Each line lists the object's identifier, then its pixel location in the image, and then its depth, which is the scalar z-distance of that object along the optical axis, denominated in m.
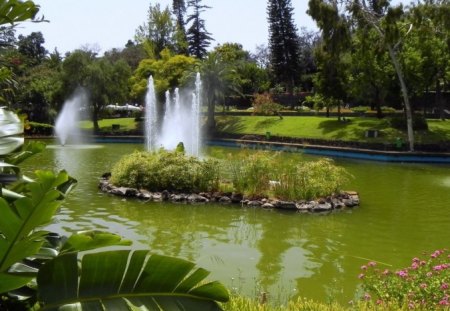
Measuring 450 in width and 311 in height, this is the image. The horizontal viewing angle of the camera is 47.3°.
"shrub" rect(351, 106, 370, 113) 41.46
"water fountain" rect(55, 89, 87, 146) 41.09
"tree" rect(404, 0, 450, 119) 26.48
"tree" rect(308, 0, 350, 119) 27.19
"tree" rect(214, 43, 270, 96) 53.74
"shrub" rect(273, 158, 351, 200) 13.52
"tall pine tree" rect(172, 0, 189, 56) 58.16
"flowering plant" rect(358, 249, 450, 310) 5.03
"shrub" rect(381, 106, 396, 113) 38.88
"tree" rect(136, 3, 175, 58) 57.25
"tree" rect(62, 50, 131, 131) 41.25
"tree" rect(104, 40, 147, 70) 65.00
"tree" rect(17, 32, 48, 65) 75.15
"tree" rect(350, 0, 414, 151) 25.95
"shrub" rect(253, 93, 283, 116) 41.59
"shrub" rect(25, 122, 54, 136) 39.35
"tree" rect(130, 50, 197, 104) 43.38
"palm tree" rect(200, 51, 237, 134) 41.00
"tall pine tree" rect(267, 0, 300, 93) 53.56
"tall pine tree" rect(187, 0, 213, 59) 61.22
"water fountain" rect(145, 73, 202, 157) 34.34
